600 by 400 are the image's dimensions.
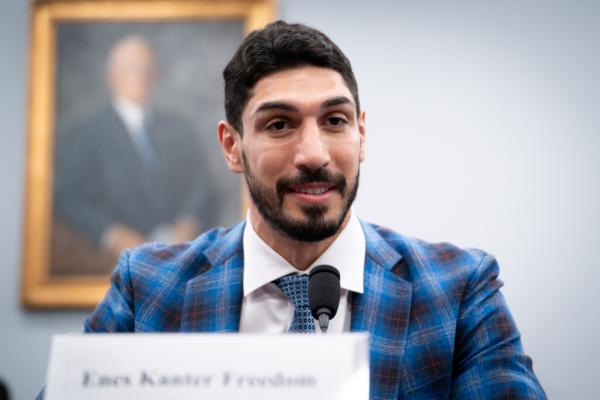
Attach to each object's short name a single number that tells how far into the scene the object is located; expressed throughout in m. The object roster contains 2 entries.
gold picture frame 2.39
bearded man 1.28
